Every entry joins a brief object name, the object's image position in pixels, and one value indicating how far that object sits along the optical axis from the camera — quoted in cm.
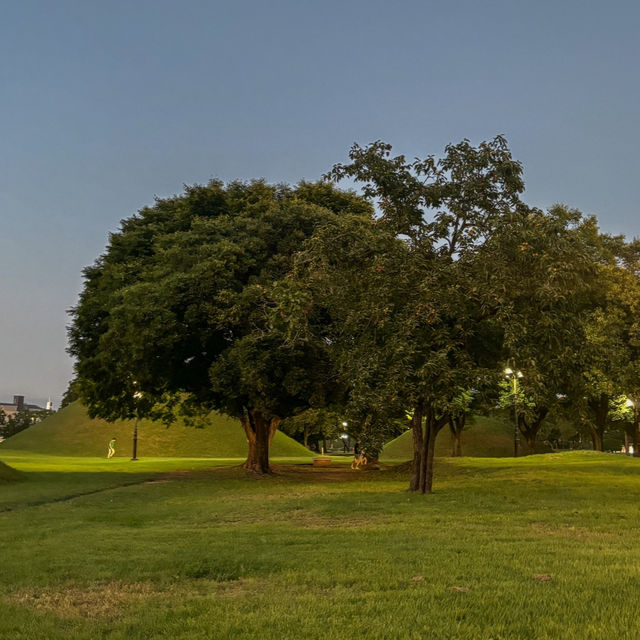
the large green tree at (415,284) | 1599
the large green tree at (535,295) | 1588
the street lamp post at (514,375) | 1688
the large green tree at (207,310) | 2319
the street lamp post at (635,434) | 4952
